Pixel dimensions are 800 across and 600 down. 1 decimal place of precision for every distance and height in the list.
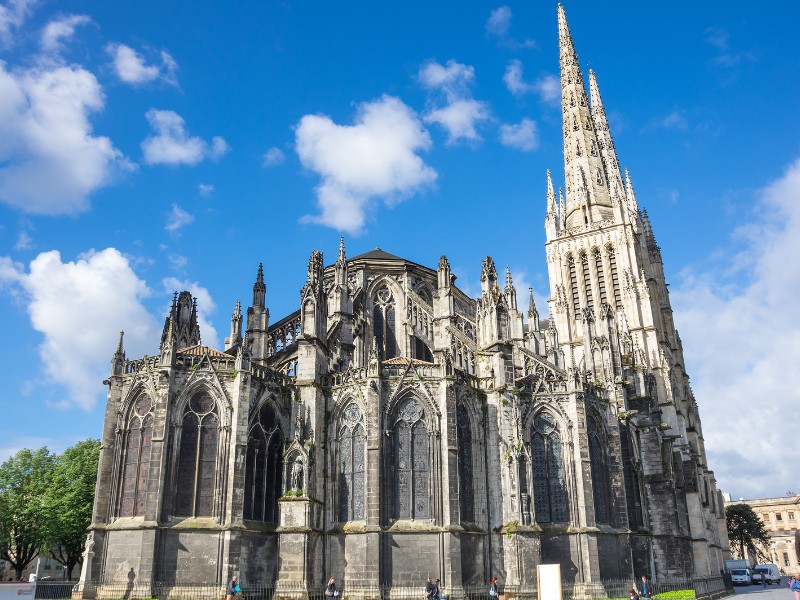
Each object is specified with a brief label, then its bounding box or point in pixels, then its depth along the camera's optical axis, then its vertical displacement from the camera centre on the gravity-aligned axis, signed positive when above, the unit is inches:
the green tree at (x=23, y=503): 1633.9 +117.3
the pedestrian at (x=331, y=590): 992.2 -56.7
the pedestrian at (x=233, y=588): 979.9 -50.7
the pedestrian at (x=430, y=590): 982.4 -58.5
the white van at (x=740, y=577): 2142.0 -107.9
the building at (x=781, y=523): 4045.3 +98.9
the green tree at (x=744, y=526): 3171.8 +64.3
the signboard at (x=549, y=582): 675.4 -35.4
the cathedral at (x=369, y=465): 1060.5 +131.1
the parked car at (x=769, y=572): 2314.2 -104.9
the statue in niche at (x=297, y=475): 1100.5 +112.8
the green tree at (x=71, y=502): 1562.5 +113.2
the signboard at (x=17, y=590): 810.8 -40.3
